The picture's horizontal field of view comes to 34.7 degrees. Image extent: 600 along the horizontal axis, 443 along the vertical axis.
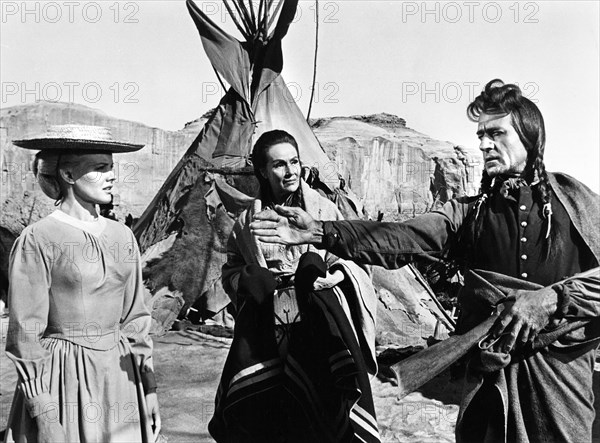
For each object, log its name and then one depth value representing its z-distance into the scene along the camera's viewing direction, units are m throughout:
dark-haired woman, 3.40
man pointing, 2.86
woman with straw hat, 3.06
